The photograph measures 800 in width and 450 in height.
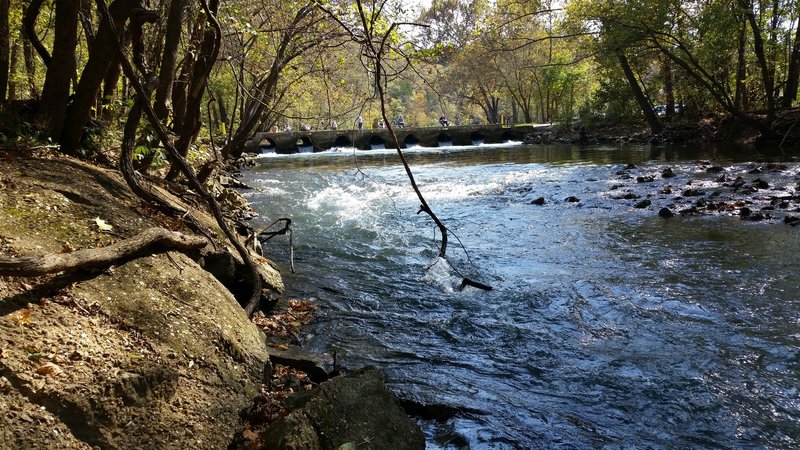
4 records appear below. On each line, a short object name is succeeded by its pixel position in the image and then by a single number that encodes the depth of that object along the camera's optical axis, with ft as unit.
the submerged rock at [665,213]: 32.24
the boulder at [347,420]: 8.80
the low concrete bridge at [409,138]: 115.65
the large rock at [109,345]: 7.57
